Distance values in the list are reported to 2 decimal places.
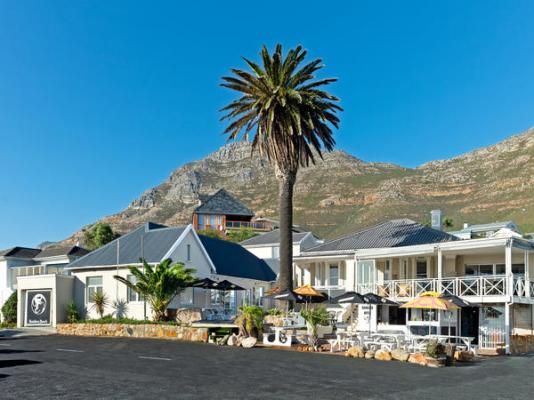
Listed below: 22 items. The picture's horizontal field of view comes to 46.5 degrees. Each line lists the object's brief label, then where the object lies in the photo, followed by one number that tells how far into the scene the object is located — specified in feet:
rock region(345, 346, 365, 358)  82.43
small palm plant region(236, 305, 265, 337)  98.37
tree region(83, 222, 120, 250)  246.68
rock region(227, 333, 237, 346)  95.35
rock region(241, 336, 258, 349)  92.38
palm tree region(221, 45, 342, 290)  120.98
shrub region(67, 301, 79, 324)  134.10
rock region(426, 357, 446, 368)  74.28
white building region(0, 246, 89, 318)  175.63
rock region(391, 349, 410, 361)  78.40
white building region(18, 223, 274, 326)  130.41
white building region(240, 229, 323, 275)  203.00
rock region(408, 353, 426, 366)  75.66
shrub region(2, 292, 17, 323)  151.53
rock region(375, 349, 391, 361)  79.05
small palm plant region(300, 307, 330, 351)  91.91
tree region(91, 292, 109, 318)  131.03
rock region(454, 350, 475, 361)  81.56
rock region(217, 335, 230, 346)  96.68
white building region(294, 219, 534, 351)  100.63
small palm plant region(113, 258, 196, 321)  115.96
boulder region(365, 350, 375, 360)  81.52
